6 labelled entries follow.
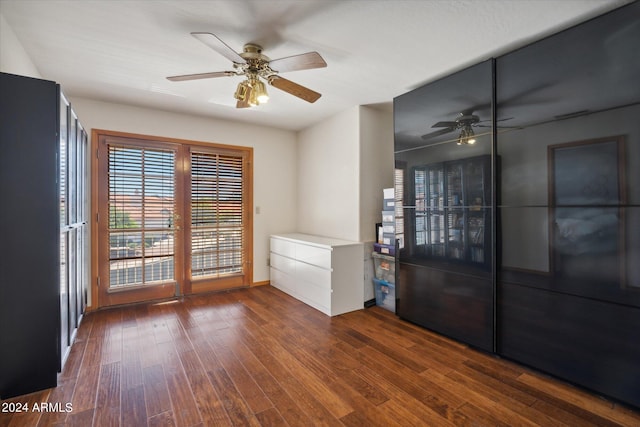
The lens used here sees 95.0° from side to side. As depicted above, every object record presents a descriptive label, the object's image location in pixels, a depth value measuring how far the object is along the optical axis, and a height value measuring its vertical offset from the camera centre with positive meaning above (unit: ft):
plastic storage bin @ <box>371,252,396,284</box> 11.42 -2.20
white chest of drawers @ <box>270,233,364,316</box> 11.18 -2.45
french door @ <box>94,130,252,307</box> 11.99 -0.12
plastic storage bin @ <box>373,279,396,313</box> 11.51 -3.32
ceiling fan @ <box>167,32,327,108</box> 6.72 +3.54
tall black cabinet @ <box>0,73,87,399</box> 6.15 -0.39
